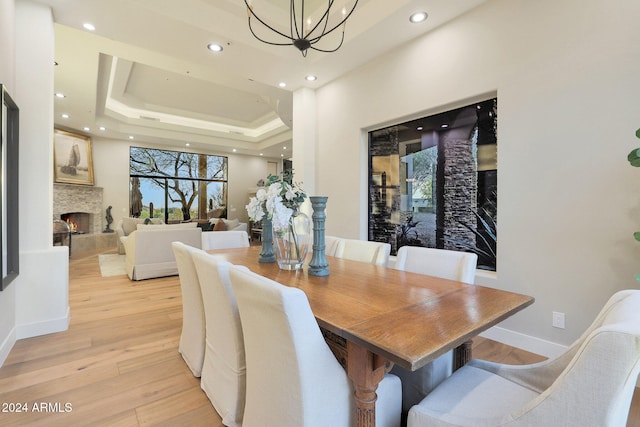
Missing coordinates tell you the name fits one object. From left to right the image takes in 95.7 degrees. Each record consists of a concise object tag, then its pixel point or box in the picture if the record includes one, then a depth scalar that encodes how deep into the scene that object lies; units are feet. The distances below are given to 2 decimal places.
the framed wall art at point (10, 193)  7.29
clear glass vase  6.09
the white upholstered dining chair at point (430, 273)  4.81
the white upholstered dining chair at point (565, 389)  2.32
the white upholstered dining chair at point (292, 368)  3.22
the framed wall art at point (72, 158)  23.30
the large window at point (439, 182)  9.16
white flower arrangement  5.79
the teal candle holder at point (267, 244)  7.18
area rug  16.75
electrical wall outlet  7.30
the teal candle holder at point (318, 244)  5.78
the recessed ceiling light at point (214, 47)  10.73
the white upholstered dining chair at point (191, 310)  6.12
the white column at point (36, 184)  8.46
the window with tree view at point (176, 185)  29.32
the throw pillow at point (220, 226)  22.27
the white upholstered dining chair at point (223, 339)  4.76
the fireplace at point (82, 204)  24.43
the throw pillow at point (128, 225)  23.97
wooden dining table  3.03
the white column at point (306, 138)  14.83
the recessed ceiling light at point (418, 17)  9.09
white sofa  15.05
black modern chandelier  10.46
